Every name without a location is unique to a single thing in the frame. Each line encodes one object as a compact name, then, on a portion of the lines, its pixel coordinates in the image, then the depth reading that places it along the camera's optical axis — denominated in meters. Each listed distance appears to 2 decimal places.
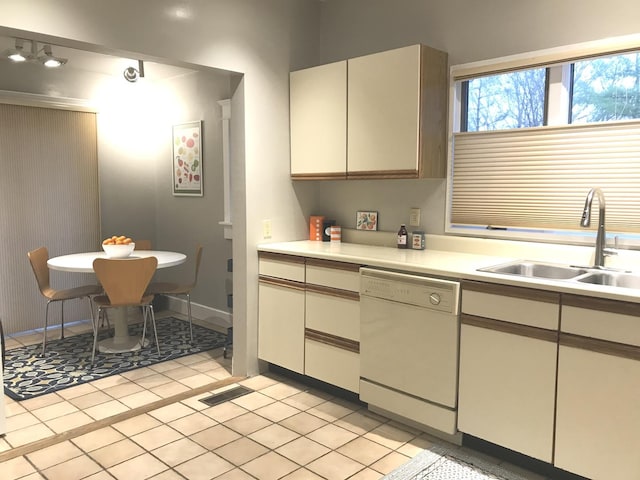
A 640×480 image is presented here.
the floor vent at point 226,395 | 3.18
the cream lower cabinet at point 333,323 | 3.02
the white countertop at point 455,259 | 2.11
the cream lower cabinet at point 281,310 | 3.32
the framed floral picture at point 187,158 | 4.98
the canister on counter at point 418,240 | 3.29
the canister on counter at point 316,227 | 3.79
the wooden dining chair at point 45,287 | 4.06
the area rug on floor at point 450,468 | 2.34
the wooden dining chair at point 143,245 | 4.87
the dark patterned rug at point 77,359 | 3.46
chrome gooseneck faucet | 2.45
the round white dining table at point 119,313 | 4.00
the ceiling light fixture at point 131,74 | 4.52
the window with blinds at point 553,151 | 2.54
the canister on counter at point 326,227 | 3.80
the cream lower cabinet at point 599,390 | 1.99
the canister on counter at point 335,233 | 3.73
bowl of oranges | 3.98
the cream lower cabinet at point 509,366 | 2.21
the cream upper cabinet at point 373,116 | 2.98
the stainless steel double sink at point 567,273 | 2.38
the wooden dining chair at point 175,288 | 4.38
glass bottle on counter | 3.36
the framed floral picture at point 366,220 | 3.61
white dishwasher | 2.54
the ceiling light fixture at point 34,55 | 3.97
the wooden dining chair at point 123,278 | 3.71
